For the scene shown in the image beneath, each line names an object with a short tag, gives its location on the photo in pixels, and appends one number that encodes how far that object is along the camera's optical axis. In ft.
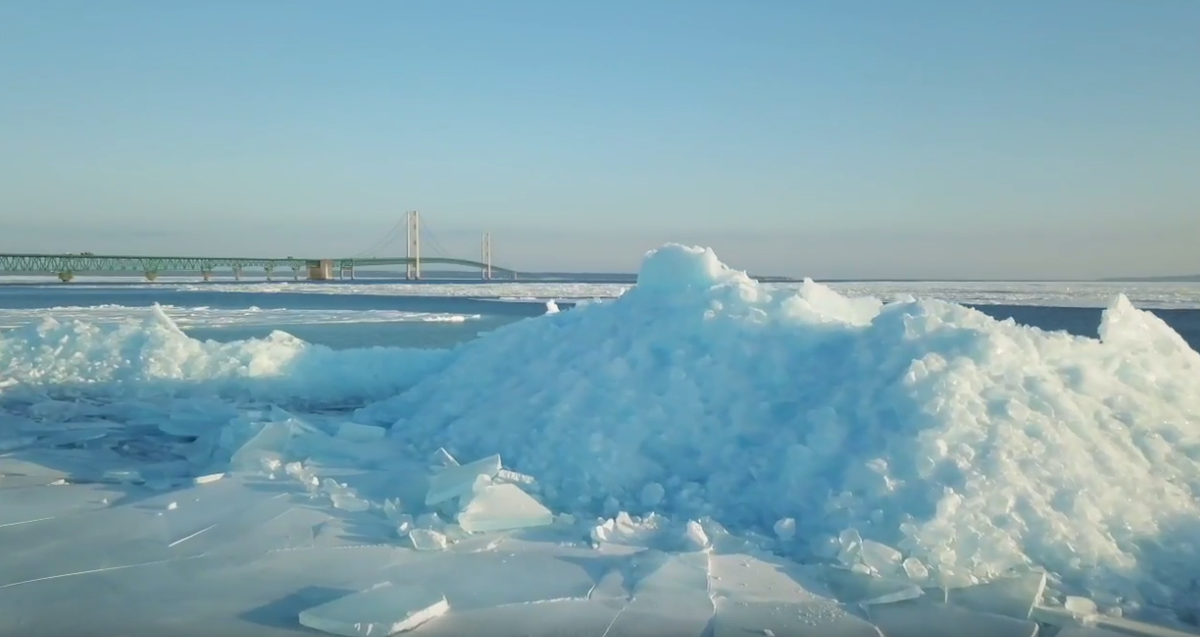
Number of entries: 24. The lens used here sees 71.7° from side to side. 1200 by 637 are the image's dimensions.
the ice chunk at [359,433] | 22.20
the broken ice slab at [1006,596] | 12.53
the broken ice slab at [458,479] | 16.17
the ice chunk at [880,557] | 13.76
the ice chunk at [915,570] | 13.58
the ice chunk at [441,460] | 19.00
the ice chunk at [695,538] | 14.66
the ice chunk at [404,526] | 14.99
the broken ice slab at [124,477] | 18.66
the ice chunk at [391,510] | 15.87
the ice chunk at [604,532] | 14.96
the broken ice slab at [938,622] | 11.82
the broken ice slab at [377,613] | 11.18
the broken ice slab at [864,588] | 12.86
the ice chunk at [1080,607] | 12.46
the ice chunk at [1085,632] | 11.80
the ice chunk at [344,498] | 16.55
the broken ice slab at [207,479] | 18.08
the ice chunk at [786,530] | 14.99
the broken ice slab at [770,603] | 11.81
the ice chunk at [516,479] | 17.55
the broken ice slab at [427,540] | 14.40
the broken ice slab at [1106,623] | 11.96
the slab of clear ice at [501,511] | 15.37
